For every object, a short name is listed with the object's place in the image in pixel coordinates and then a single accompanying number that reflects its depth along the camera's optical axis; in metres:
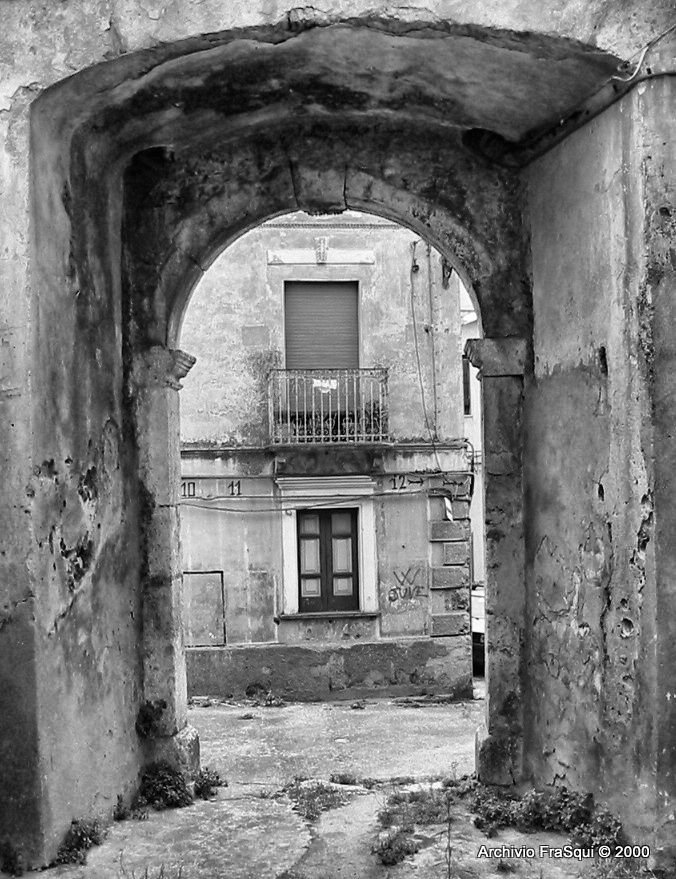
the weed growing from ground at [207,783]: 6.15
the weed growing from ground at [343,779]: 6.63
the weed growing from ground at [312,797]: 5.75
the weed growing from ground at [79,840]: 4.76
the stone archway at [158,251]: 4.73
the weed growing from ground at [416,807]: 5.51
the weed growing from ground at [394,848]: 4.89
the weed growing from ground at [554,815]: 4.78
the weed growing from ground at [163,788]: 5.90
